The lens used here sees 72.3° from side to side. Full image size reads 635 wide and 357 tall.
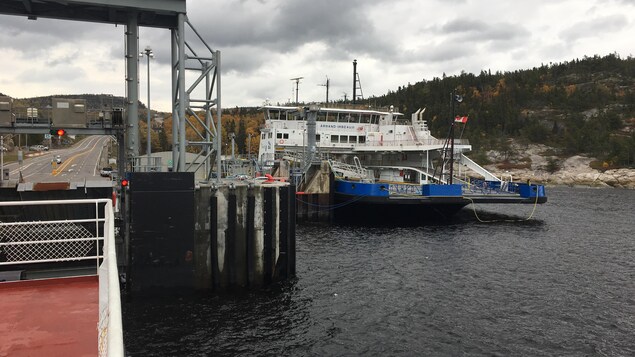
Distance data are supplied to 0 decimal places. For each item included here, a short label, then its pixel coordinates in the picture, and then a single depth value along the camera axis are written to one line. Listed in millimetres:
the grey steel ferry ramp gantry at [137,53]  15688
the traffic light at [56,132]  16703
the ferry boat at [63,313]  3084
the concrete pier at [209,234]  14320
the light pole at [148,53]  26767
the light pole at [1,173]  21003
